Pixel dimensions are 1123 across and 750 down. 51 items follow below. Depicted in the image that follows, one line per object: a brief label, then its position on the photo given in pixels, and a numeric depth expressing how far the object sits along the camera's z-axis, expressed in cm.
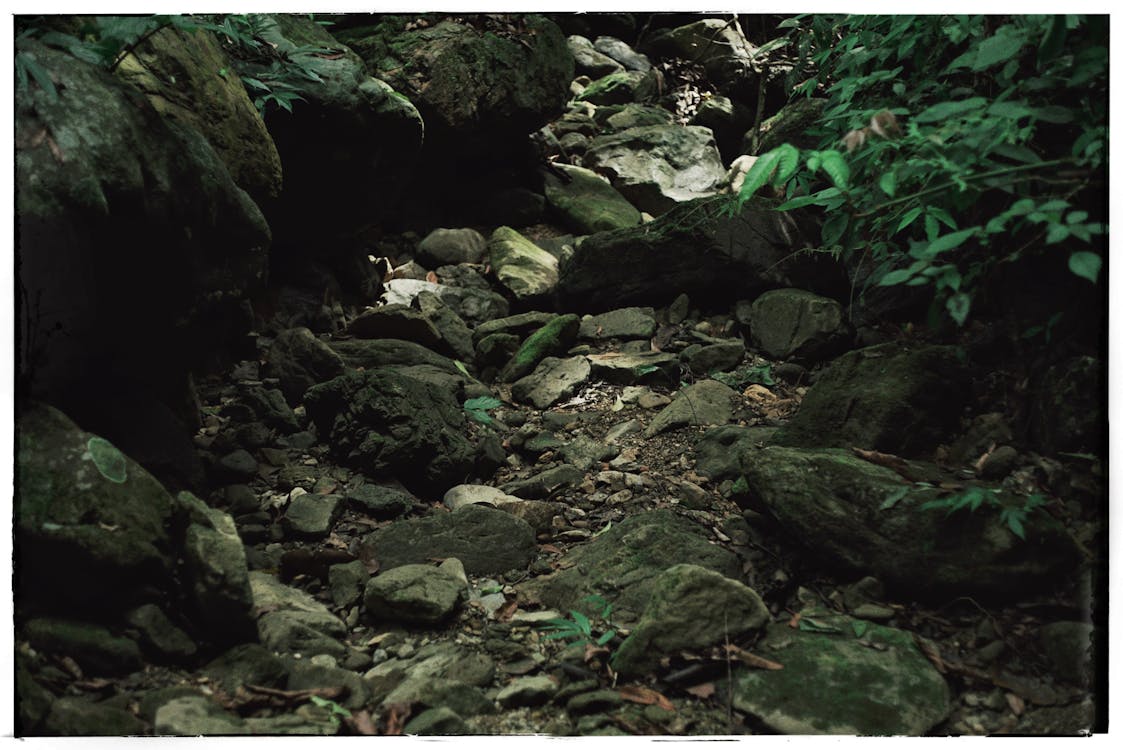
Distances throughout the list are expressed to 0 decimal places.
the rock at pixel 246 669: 192
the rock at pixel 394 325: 450
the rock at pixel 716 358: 427
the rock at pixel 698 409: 373
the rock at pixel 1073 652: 195
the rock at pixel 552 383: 419
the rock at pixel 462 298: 520
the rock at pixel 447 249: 567
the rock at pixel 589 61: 873
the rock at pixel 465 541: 275
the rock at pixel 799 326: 411
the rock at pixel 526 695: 198
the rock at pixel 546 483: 327
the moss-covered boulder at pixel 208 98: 290
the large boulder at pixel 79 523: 185
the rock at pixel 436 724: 184
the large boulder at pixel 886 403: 279
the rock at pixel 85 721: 169
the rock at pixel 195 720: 173
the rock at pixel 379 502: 302
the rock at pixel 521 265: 531
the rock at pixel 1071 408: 217
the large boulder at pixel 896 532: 212
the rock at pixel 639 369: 424
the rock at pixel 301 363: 379
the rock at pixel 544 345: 450
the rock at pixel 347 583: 249
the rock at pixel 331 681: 195
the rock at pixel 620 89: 835
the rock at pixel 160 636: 190
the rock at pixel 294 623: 215
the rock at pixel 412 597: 234
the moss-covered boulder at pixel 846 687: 188
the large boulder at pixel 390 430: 325
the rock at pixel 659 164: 707
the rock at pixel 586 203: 635
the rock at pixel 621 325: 470
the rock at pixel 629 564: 248
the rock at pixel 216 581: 199
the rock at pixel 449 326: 468
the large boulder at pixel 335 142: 390
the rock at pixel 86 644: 179
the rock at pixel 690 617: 209
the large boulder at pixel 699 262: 459
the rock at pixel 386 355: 424
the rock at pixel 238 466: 301
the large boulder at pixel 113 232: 193
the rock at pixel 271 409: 347
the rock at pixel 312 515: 280
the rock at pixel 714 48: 819
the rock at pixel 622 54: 891
